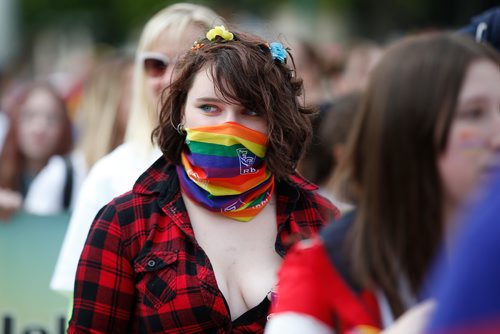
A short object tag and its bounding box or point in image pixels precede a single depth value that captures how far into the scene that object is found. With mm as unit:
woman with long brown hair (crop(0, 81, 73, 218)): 6887
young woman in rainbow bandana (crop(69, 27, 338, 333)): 3145
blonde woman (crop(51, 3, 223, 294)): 3920
